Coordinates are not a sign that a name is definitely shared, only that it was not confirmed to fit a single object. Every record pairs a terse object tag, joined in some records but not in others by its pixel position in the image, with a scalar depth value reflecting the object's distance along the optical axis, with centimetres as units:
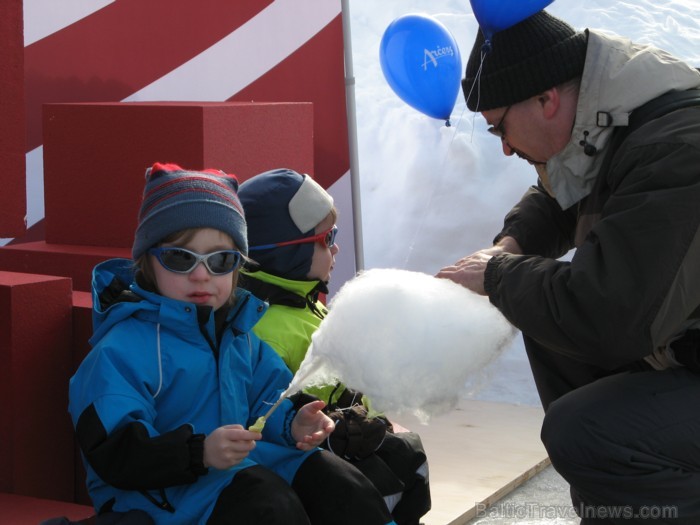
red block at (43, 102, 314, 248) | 310
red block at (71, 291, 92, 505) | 254
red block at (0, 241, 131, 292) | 309
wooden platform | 310
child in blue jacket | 190
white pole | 484
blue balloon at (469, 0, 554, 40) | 227
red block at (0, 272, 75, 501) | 239
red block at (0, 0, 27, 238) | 239
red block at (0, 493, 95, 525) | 220
